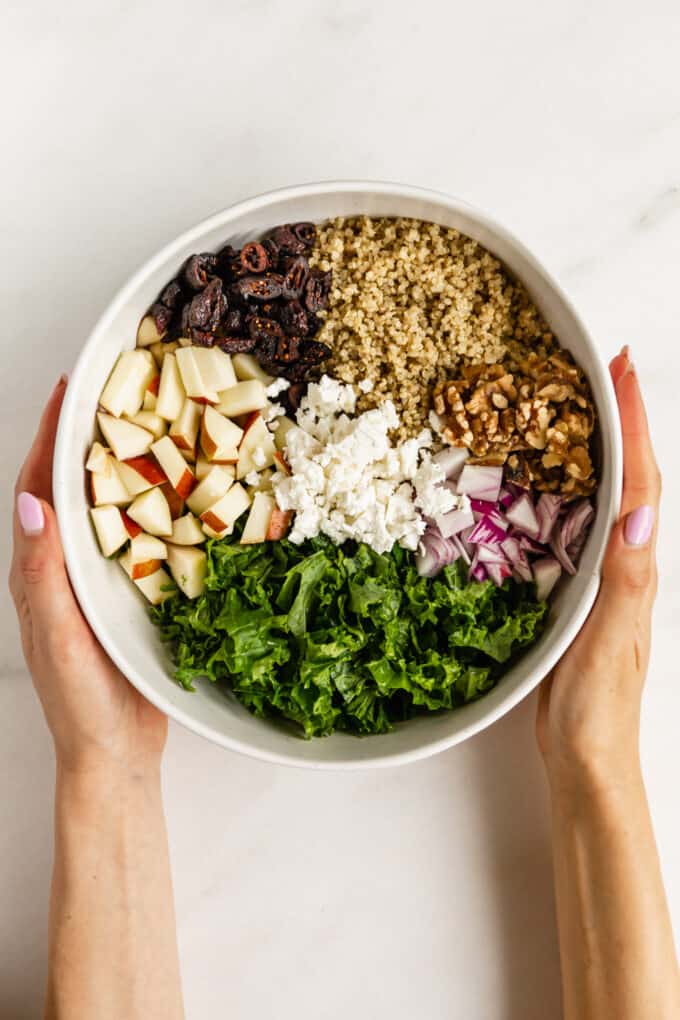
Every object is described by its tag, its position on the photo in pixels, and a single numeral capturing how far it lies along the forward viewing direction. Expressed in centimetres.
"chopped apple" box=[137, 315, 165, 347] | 70
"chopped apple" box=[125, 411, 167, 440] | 70
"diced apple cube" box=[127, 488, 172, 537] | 70
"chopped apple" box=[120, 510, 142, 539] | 70
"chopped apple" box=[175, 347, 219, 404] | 69
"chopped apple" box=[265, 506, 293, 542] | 70
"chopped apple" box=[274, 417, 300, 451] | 71
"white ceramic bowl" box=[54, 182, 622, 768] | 67
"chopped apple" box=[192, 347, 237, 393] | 69
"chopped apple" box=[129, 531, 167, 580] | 70
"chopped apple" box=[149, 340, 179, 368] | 71
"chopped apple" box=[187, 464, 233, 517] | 69
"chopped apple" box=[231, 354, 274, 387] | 70
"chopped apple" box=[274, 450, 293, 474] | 70
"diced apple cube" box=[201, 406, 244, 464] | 69
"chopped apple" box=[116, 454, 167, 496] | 70
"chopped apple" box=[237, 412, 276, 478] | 70
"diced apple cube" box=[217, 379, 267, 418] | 70
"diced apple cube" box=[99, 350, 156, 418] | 69
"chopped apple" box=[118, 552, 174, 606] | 70
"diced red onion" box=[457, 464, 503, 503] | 70
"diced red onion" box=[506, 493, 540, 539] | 70
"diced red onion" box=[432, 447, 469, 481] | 70
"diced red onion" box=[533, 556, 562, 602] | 70
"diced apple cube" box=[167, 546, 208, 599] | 70
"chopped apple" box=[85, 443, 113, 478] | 69
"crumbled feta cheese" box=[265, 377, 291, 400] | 71
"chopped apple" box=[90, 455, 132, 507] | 69
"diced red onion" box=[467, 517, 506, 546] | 71
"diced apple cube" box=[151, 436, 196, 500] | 70
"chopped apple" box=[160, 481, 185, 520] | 71
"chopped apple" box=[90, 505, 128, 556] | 69
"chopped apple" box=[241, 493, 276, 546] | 70
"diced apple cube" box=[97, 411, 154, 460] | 69
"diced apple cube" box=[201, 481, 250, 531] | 69
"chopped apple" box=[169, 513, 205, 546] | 70
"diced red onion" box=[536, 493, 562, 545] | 70
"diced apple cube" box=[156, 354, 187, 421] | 70
